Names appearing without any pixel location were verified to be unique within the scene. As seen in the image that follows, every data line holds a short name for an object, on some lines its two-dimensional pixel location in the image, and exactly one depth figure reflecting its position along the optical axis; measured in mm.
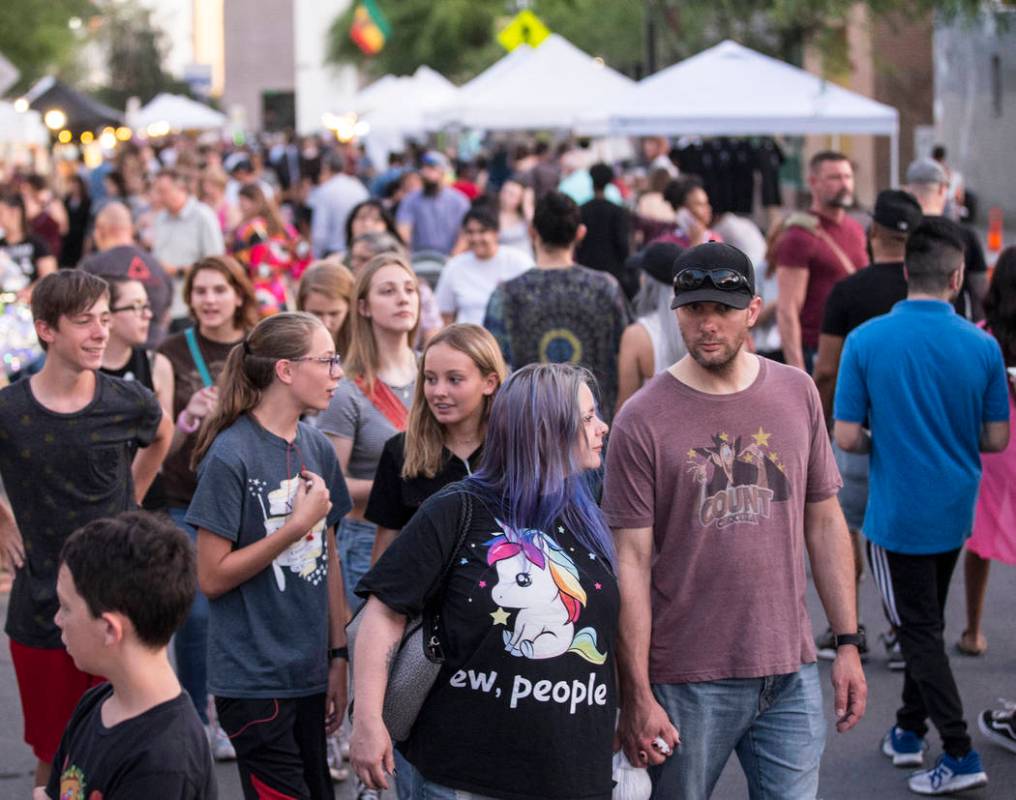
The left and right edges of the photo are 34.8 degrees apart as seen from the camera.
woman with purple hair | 3562
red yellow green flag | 54969
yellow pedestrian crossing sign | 25484
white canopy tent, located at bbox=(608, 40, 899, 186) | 17562
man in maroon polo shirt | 8781
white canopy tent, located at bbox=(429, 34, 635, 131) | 22516
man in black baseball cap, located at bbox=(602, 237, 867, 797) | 4051
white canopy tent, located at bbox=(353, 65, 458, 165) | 34125
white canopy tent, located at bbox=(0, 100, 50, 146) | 37406
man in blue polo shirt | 5789
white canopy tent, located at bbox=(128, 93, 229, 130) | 50031
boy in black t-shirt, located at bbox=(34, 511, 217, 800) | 3020
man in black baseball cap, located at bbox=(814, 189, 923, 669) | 7191
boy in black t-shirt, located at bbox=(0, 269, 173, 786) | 5102
